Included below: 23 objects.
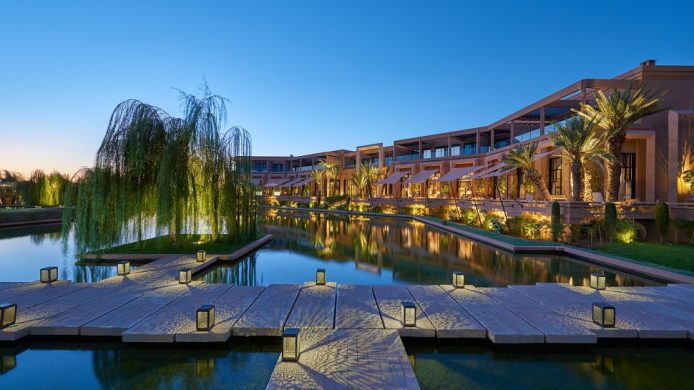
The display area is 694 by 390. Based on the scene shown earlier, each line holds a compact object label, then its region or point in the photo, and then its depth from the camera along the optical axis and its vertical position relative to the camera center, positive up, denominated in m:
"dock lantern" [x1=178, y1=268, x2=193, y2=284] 8.16 -1.91
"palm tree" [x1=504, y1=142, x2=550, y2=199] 18.73 +1.56
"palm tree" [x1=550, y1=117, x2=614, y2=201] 16.16 +2.26
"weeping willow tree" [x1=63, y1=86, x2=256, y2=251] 10.77 +0.54
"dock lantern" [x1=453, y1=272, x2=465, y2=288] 7.96 -1.95
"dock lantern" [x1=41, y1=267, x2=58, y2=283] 8.10 -1.87
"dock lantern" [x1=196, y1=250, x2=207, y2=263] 10.58 -1.87
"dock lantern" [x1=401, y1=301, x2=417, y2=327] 5.57 -1.93
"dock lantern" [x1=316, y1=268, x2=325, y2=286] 8.02 -1.94
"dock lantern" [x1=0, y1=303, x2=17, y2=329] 5.54 -1.92
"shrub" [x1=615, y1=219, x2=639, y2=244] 14.77 -1.61
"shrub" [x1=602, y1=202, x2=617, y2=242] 14.50 -1.09
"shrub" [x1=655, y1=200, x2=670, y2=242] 14.73 -0.98
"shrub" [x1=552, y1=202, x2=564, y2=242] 15.28 -1.27
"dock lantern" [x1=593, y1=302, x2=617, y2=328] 5.59 -1.95
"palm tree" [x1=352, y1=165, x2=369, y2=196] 40.66 +1.68
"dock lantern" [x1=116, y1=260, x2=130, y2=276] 8.84 -1.89
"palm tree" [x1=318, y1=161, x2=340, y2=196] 46.81 +3.31
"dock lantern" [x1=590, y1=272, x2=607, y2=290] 7.85 -1.97
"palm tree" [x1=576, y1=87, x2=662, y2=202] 15.69 +3.47
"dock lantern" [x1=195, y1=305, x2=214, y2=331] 5.37 -1.91
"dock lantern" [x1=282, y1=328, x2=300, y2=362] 4.36 -1.91
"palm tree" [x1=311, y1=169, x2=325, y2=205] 48.04 +2.51
